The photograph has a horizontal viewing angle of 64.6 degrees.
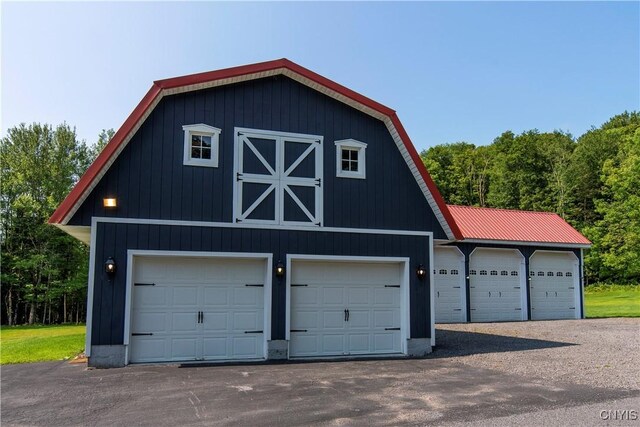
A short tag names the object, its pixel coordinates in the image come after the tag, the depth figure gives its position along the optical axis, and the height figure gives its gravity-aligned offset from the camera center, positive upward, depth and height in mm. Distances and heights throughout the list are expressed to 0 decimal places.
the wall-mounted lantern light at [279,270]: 10508 +49
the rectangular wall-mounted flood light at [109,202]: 9578 +1294
